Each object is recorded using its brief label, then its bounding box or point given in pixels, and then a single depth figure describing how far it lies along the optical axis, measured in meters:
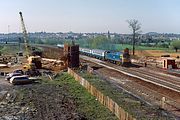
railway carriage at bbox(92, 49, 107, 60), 97.78
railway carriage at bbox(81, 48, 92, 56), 113.97
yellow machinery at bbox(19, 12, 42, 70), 76.89
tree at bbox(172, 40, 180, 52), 160.38
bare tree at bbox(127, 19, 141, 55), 140.23
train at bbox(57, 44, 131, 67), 81.94
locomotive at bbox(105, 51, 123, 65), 84.53
